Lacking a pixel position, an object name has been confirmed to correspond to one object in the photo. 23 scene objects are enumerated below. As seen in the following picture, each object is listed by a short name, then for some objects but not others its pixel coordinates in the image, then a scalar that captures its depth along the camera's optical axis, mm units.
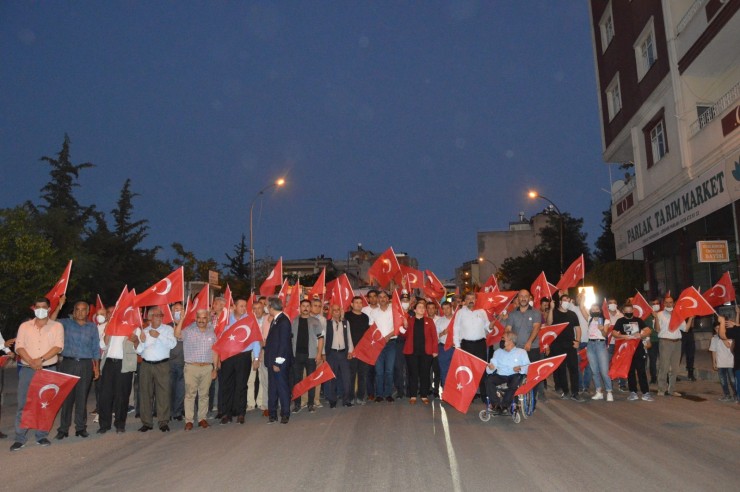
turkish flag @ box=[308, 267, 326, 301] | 18377
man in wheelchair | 9992
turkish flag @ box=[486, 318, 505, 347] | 12908
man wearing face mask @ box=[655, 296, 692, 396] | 12594
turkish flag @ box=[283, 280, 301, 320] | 14375
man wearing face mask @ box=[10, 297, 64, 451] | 9102
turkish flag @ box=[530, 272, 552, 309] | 14712
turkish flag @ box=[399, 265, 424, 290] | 20094
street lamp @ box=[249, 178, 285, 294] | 30531
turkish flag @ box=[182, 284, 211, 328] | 12289
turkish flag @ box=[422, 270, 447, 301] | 19075
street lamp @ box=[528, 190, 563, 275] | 30734
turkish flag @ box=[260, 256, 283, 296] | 17562
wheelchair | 9773
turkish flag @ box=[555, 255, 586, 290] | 15997
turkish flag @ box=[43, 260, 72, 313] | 10875
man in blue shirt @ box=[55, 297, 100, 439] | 9820
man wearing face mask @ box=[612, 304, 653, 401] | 12094
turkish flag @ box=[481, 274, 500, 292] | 16952
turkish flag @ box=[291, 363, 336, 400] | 11672
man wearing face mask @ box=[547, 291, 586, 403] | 12258
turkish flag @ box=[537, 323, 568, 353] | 12016
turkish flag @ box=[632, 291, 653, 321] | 15557
